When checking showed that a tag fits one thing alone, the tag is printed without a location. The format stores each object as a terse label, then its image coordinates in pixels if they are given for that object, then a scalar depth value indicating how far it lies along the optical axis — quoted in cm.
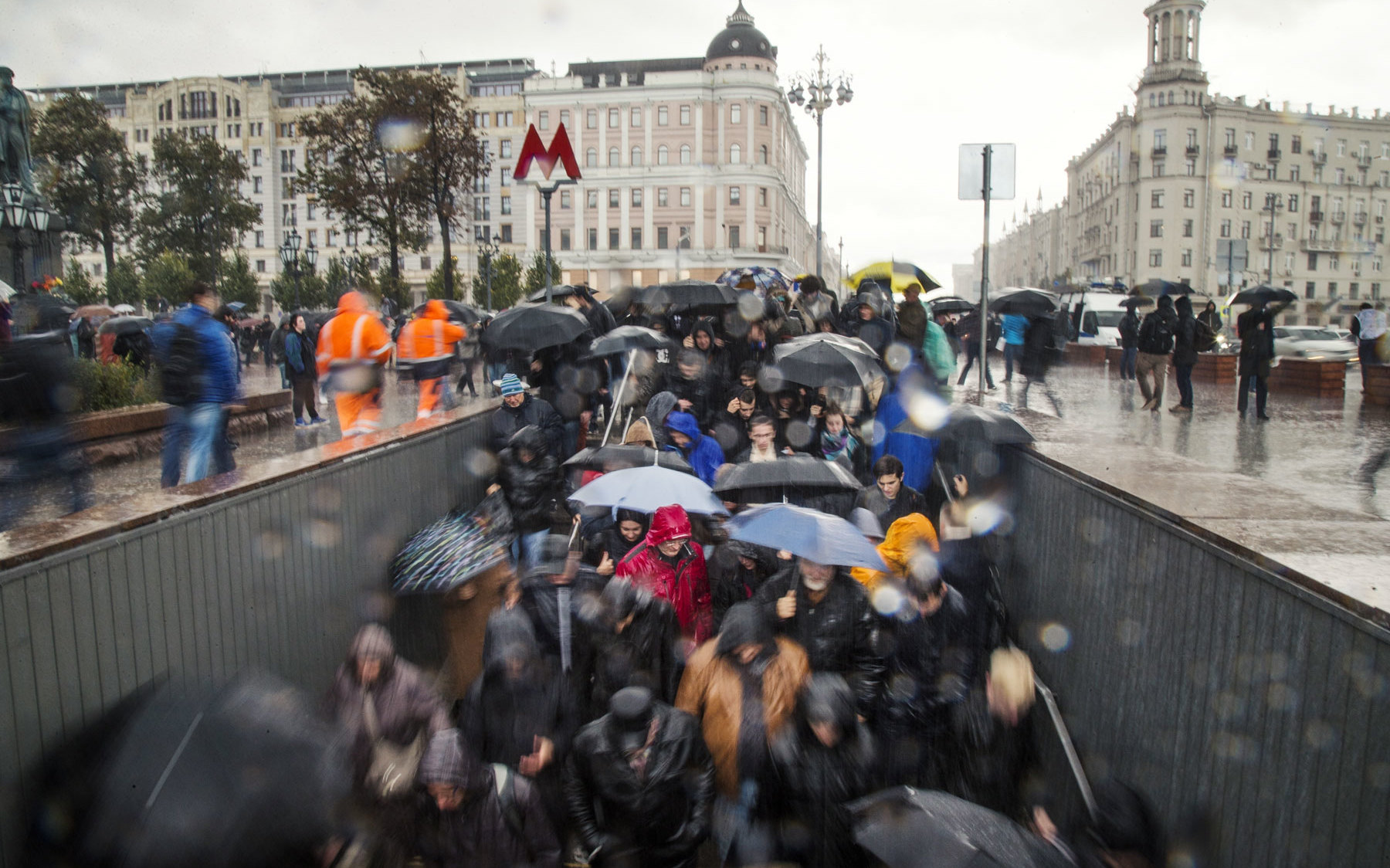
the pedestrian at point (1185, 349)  1323
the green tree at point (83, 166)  4825
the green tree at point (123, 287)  5450
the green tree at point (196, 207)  5341
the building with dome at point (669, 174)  8444
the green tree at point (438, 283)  6117
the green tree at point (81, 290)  4928
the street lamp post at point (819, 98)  3303
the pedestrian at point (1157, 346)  1338
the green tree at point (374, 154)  3388
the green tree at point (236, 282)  6119
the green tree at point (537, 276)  6388
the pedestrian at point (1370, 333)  1708
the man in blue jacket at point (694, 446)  744
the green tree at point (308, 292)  5942
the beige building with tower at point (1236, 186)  8412
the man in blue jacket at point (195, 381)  723
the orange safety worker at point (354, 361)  846
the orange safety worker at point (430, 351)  1016
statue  1742
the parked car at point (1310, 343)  2840
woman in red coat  519
